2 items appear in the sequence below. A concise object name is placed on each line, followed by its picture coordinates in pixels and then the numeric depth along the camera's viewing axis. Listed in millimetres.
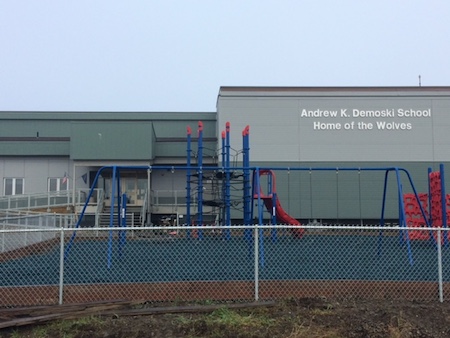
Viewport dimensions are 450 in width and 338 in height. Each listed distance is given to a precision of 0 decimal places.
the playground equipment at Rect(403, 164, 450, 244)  13633
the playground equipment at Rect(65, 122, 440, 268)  10648
